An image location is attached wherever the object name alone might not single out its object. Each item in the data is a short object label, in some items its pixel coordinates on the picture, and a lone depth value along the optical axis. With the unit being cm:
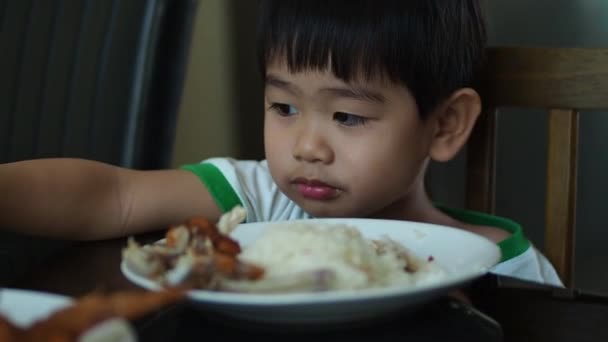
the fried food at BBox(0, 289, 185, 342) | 43
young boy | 88
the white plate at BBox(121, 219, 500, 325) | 59
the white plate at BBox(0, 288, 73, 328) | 51
